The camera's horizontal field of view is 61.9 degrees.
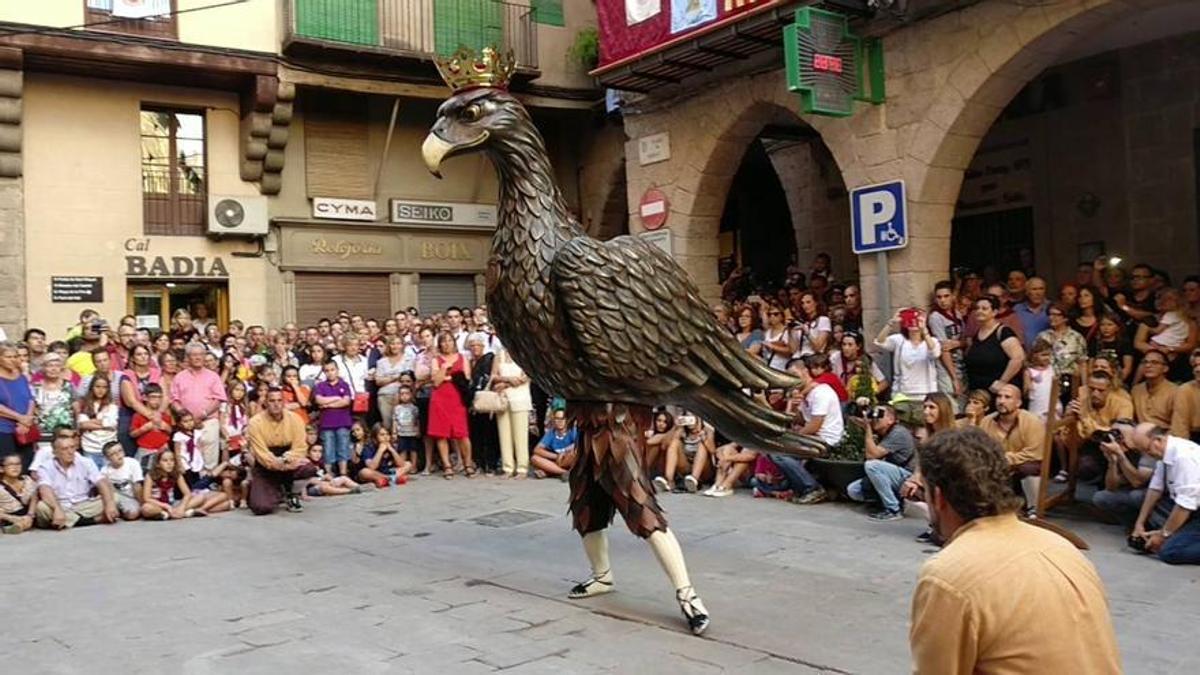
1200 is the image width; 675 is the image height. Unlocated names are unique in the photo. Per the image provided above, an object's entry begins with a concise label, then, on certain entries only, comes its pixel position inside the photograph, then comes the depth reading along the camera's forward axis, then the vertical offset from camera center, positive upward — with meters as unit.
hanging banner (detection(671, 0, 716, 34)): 12.34 +4.17
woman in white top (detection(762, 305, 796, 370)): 10.64 +0.00
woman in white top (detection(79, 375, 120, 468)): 10.01 -0.54
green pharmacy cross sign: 10.64 +3.02
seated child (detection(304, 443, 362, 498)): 10.98 -1.40
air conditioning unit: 16.06 +2.36
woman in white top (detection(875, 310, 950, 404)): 9.34 -0.21
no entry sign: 14.28 +1.98
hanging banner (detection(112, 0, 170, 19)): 14.76 +5.31
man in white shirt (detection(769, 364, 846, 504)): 9.28 -0.83
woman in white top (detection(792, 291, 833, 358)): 10.62 +0.10
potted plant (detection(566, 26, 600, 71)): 18.28 +5.49
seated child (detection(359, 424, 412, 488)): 11.48 -1.25
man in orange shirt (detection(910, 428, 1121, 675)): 2.15 -0.58
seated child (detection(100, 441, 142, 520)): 9.70 -1.11
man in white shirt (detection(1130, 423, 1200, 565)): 6.49 -1.13
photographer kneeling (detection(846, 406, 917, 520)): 8.39 -1.07
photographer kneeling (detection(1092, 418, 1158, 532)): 7.15 -1.07
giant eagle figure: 5.48 +0.18
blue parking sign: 11.04 +1.36
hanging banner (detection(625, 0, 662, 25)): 13.22 +4.51
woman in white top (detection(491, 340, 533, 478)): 11.83 -0.78
